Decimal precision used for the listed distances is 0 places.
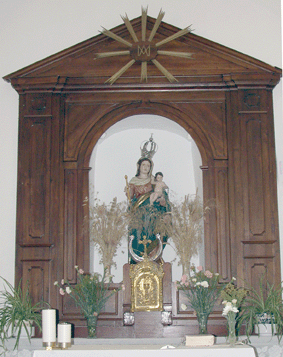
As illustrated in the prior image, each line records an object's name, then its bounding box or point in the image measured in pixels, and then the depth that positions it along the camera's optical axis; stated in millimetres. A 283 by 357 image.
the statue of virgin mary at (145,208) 6332
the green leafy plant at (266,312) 5473
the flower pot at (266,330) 5539
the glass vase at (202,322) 5621
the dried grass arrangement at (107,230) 6141
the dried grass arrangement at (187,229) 6145
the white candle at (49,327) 4375
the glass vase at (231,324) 4766
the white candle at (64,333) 4383
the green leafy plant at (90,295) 5676
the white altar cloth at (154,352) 4230
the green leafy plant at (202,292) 5645
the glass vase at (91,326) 5656
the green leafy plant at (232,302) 4955
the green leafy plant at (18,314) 5445
